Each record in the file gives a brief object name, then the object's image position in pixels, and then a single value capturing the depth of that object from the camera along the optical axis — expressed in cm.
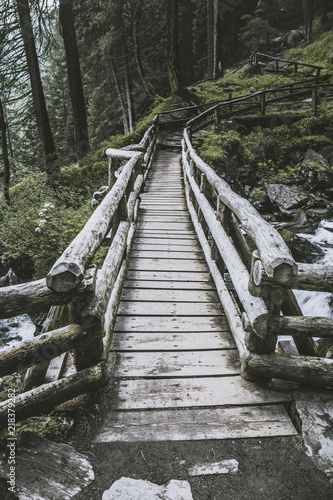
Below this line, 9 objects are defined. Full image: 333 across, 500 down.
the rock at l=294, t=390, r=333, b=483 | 207
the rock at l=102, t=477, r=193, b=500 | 183
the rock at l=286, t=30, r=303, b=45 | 2776
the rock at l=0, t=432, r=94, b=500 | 182
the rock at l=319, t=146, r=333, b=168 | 1059
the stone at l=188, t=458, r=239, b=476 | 201
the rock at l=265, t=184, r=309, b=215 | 917
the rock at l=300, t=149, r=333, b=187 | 977
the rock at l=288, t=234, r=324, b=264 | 745
